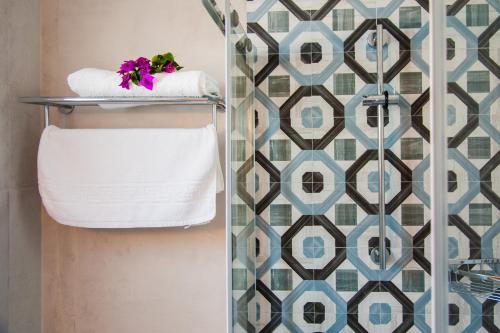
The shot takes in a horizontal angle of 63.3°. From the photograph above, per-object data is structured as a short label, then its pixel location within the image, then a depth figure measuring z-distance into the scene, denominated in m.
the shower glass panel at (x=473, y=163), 0.66
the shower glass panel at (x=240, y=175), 1.00
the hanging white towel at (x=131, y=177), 1.40
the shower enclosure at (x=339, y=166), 1.44
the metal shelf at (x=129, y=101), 1.37
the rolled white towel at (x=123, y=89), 1.35
